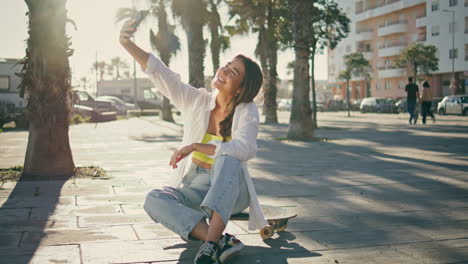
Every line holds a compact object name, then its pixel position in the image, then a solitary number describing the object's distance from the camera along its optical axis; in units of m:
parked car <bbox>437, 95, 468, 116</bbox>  34.38
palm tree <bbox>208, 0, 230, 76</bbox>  28.66
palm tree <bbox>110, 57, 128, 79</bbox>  118.06
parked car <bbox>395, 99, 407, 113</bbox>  44.74
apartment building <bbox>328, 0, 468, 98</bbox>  55.97
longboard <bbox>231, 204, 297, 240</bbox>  4.09
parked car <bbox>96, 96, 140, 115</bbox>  38.83
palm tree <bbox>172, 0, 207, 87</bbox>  20.94
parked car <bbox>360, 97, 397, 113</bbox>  44.96
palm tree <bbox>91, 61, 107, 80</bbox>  120.12
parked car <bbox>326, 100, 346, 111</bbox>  58.03
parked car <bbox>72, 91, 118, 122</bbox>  28.22
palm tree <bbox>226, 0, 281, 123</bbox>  25.97
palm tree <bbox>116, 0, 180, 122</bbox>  29.84
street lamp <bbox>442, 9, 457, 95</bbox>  49.83
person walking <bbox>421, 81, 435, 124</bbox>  21.81
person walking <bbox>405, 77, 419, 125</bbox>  21.36
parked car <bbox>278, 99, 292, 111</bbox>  66.60
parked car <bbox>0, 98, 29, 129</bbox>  22.09
